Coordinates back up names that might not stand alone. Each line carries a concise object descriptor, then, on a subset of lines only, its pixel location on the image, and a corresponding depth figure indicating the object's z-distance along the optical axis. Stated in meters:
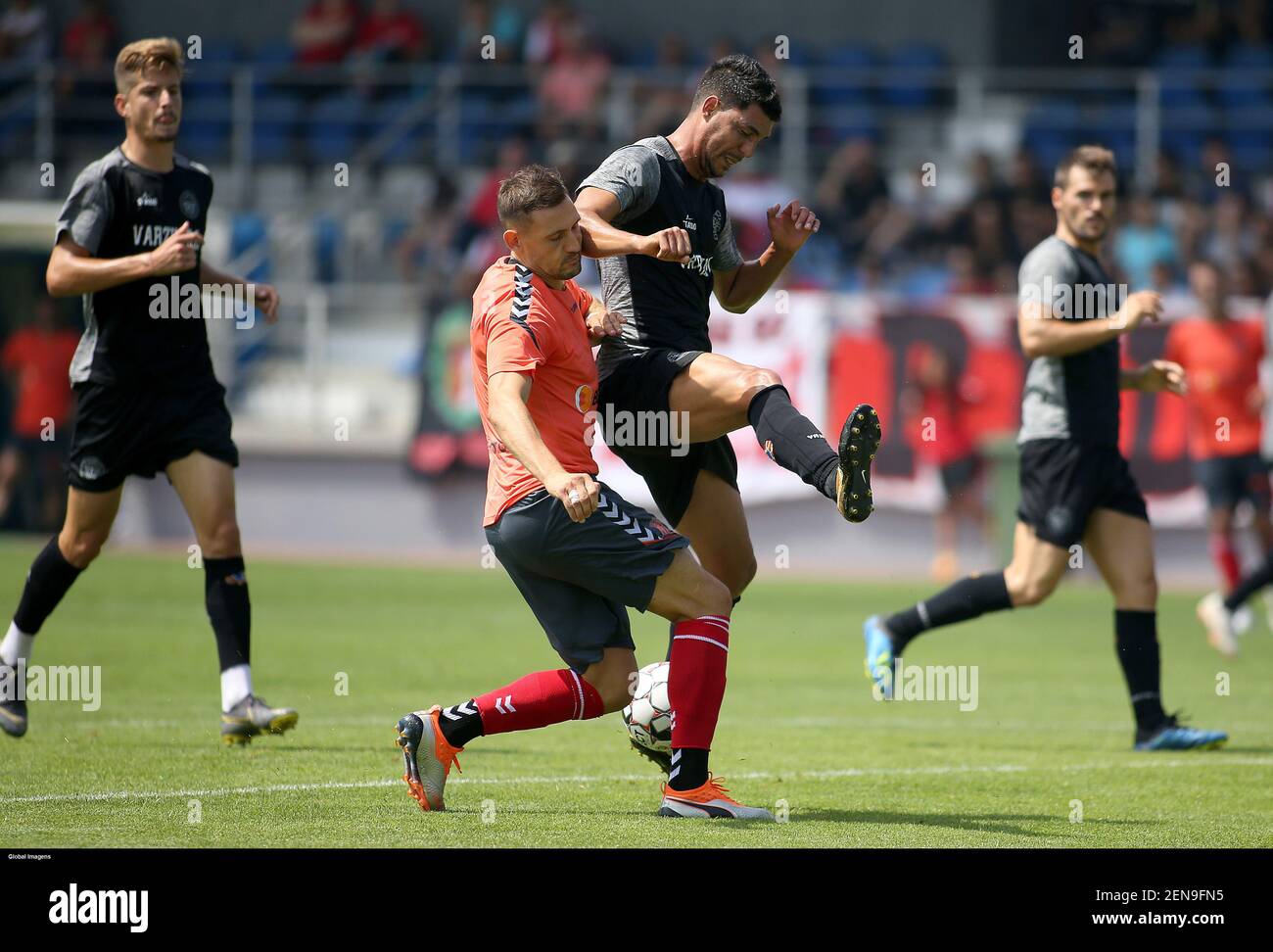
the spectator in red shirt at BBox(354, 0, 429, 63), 23.23
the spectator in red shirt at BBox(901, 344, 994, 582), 18.67
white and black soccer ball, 6.42
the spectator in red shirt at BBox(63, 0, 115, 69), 23.20
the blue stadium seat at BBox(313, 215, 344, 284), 21.69
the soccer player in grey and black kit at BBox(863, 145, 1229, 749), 8.18
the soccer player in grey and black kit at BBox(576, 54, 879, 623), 6.12
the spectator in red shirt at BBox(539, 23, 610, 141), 21.27
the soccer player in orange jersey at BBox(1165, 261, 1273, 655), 13.77
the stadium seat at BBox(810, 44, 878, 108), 22.33
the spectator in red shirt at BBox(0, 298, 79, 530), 20.17
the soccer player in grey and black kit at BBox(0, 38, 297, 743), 7.40
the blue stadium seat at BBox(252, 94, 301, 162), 22.61
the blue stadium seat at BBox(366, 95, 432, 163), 22.61
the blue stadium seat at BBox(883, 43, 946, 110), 22.25
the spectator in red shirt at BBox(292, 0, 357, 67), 23.28
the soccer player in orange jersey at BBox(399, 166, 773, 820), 5.71
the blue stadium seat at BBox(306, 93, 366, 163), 22.66
